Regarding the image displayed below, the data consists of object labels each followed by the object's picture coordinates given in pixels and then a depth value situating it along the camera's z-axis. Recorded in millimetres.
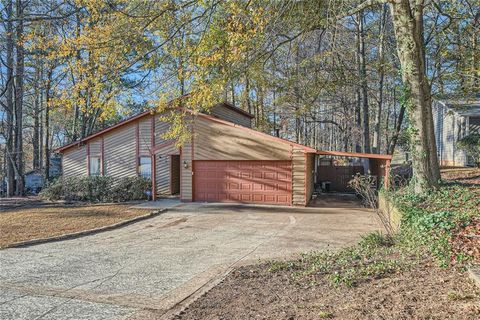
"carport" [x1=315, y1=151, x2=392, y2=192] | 20172
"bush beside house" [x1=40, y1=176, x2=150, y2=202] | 16859
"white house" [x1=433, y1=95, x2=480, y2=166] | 19641
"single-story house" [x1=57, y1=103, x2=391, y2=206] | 15367
